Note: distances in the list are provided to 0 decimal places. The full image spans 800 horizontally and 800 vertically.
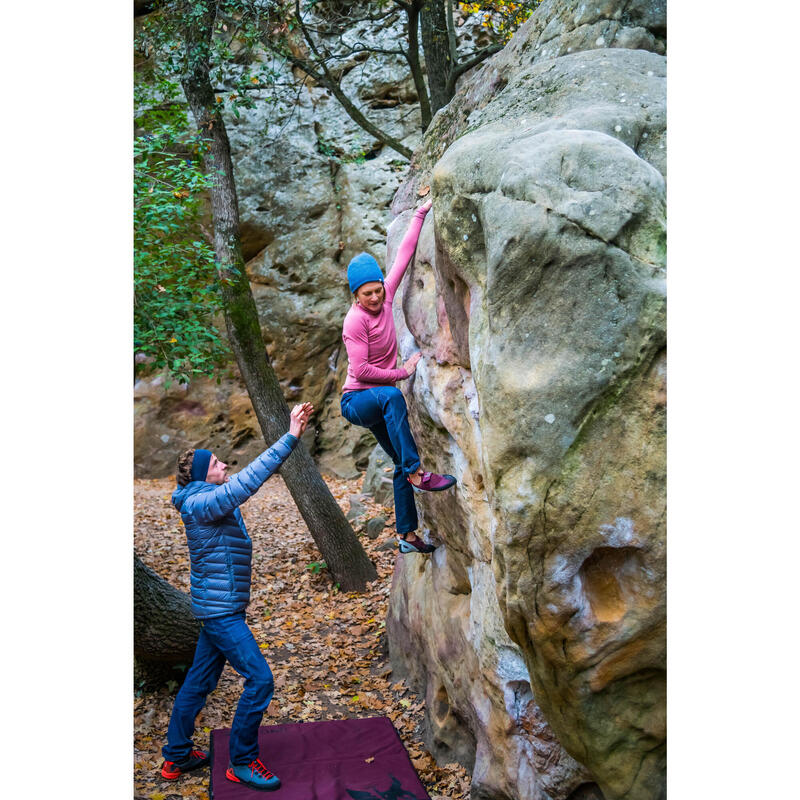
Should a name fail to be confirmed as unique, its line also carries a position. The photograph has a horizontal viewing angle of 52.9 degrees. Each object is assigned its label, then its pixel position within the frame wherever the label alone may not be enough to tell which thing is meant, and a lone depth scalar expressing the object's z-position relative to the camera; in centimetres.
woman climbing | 581
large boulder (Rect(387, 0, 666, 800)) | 391
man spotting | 565
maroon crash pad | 590
